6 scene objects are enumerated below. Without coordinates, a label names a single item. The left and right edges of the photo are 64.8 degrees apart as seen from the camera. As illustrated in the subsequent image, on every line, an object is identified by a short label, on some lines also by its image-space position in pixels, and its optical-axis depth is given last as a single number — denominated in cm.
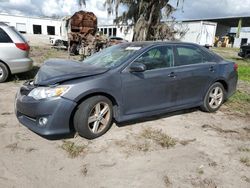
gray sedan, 271
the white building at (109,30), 3051
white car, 520
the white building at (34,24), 3199
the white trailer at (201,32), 1940
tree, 1170
